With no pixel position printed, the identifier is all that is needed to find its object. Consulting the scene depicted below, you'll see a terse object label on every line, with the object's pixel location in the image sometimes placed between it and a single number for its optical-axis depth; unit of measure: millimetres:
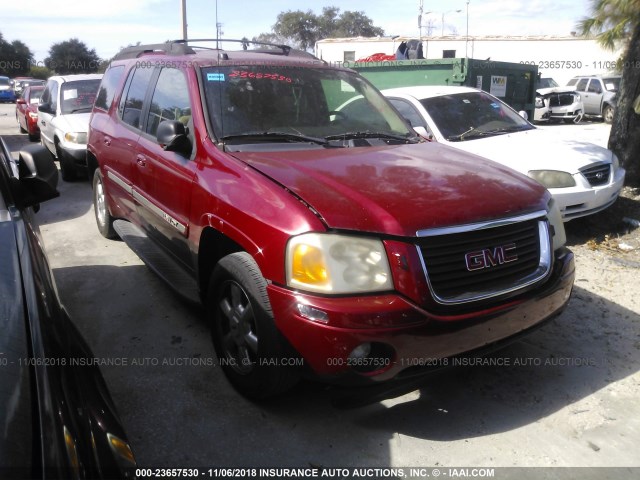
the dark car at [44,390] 1418
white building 29812
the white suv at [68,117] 8531
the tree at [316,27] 53844
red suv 2475
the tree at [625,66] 6348
